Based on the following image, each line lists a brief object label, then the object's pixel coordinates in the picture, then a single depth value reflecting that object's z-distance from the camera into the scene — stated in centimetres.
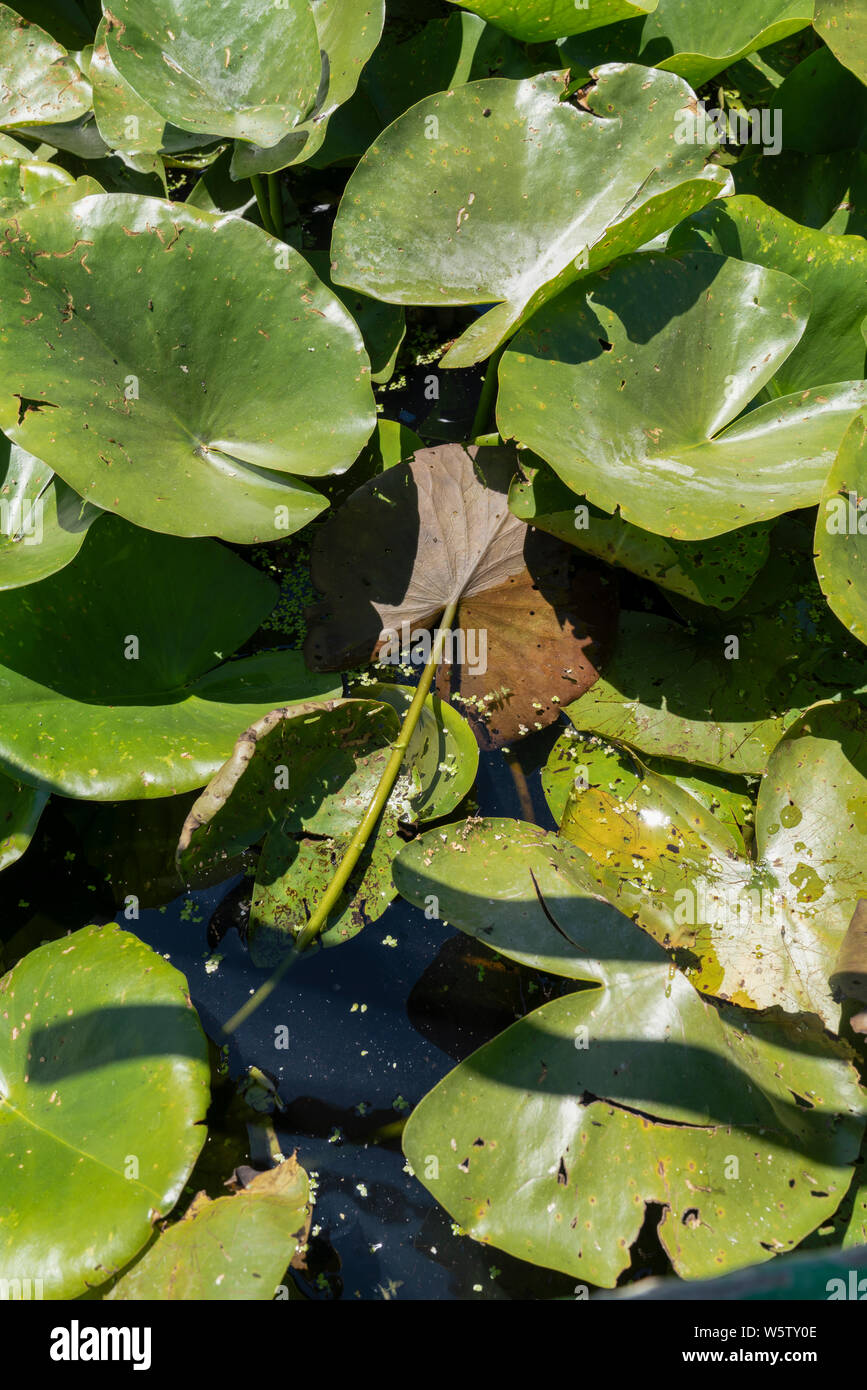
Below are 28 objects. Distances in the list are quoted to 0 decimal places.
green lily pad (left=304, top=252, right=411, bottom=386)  142
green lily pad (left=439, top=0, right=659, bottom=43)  134
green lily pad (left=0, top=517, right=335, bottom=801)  122
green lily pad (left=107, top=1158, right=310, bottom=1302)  111
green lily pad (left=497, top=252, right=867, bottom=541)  127
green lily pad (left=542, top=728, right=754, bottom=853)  130
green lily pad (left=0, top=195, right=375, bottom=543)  122
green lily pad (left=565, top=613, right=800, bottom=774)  131
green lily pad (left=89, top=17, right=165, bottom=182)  140
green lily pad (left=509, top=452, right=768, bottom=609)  131
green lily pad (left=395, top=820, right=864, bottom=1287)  115
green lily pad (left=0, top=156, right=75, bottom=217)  130
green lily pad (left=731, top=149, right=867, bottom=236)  143
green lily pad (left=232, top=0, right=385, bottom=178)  133
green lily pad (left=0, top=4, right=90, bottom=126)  145
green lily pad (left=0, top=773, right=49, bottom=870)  125
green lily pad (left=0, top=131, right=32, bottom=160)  142
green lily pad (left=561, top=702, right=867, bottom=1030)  121
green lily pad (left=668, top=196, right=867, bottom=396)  134
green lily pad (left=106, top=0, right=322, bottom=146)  132
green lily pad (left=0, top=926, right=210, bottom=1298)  113
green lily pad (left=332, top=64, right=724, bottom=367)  132
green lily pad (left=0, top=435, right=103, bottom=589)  124
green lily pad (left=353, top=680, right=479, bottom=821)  130
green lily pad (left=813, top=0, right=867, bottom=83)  134
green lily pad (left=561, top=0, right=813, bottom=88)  141
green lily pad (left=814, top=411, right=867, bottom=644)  119
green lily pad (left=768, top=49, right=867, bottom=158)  145
